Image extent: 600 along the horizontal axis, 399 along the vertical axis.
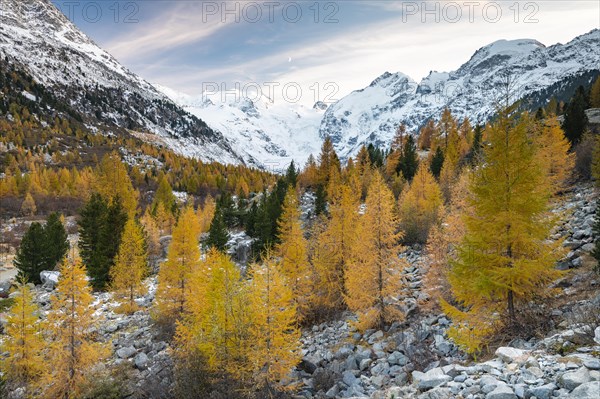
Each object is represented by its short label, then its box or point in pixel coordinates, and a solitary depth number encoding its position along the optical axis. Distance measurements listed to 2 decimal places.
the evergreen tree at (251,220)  54.31
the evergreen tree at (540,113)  58.89
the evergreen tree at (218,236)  46.38
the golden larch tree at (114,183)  52.53
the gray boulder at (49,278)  38.69
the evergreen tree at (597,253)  14.23
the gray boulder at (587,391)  6.31
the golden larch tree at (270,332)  15.12
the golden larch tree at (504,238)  11.80
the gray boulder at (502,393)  7.19
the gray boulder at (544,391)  6.96
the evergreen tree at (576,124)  44.47
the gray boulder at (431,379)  9.19
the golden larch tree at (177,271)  25.95
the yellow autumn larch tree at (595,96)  64.79
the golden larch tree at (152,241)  52.42
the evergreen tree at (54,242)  42.45
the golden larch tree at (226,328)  15.34
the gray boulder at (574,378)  6.91
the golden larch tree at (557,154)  33.63
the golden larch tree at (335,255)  26.59
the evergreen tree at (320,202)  53.44
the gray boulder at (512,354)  9.04
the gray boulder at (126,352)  22.76
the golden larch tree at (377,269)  21.25
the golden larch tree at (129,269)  31.51
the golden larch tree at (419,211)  39.56
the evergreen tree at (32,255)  40.75
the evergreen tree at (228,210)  64.56
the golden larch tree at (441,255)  21.69
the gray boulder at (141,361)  20.78
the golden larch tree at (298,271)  25.59
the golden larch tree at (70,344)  17.27
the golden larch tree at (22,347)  19.00
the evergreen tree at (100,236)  38.56
